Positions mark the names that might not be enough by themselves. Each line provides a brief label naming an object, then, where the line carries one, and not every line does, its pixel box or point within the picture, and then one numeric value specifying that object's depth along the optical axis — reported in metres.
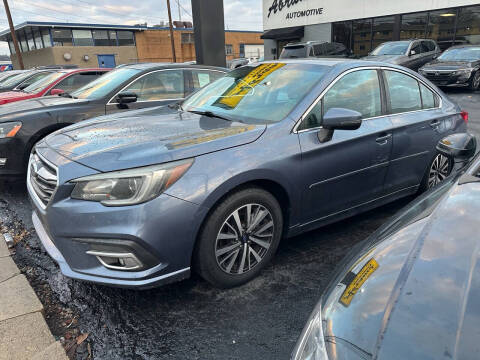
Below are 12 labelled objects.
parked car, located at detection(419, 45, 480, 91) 11.38
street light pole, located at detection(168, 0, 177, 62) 29.19
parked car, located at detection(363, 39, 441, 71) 12.59
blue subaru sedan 2.20
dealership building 16.39
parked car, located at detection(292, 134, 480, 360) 1.08
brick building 36.62
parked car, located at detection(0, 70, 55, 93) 10.70
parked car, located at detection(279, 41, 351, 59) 14.66
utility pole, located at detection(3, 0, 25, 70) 23.88
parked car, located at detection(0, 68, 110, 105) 7.35
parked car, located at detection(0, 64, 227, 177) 4.42
